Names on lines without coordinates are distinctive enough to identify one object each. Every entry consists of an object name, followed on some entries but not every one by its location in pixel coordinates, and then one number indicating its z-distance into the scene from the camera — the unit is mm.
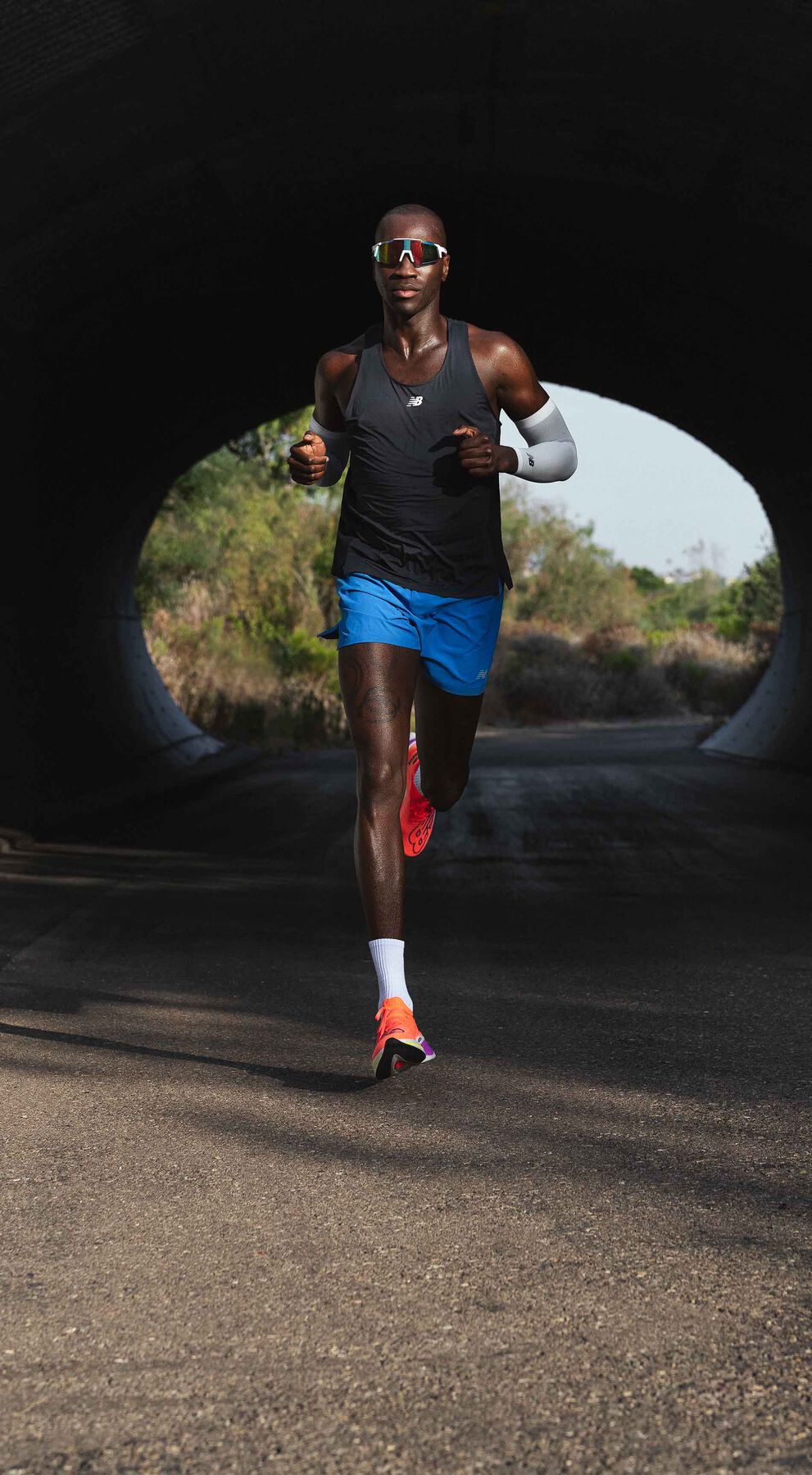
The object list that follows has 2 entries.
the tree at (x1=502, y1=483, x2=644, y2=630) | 121312
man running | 9961
